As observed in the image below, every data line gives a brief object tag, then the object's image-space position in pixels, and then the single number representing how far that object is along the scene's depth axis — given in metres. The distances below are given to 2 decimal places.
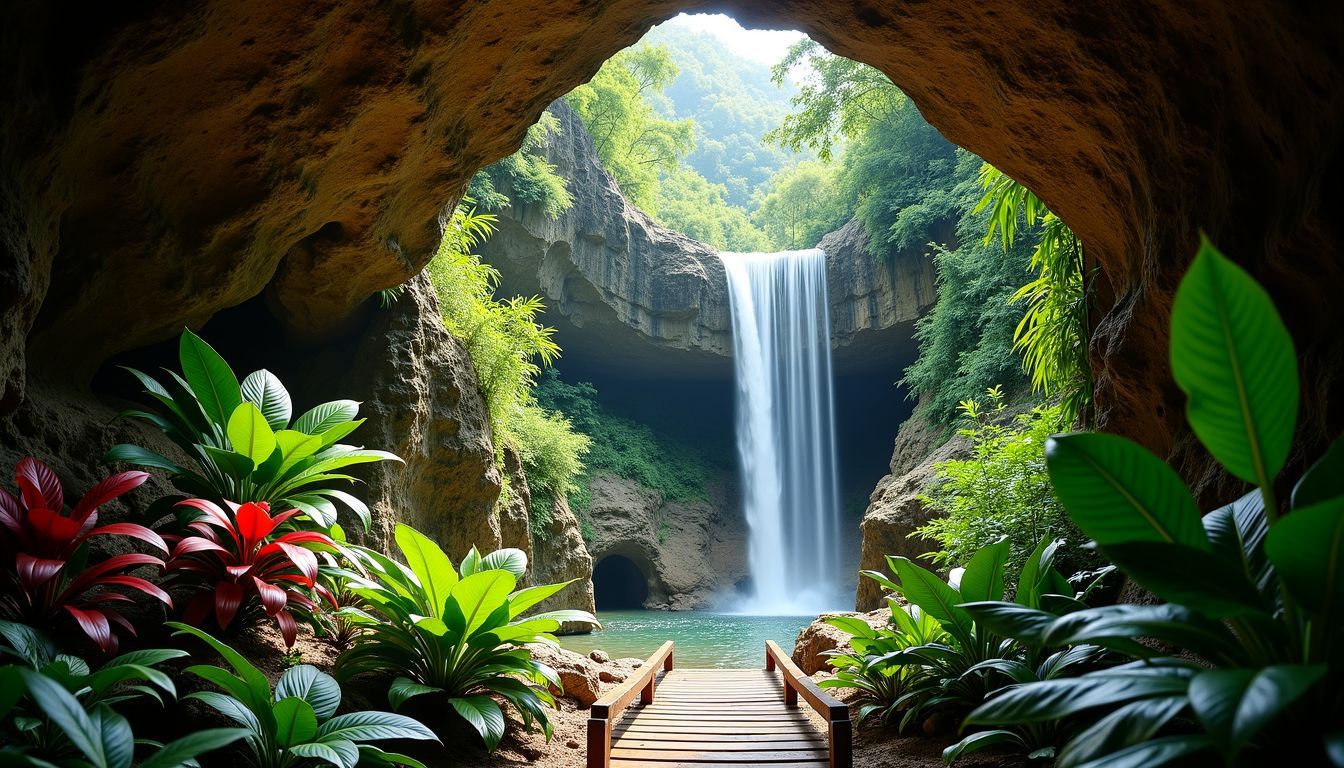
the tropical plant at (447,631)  2.70
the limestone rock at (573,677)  3.98
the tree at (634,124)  17.89
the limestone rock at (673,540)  16.41
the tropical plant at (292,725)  1.92
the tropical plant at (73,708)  1.31
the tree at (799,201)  25.36
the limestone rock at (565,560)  10.05
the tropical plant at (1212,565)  1.19
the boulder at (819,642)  4.96
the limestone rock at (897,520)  8.62
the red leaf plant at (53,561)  2.07
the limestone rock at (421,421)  4.71
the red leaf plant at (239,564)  2.50
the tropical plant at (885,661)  3.26
